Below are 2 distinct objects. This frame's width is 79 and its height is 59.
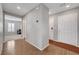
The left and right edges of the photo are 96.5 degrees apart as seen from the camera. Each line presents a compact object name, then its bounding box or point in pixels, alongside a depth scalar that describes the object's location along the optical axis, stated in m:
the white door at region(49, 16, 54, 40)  2.28
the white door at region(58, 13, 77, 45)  2.11
